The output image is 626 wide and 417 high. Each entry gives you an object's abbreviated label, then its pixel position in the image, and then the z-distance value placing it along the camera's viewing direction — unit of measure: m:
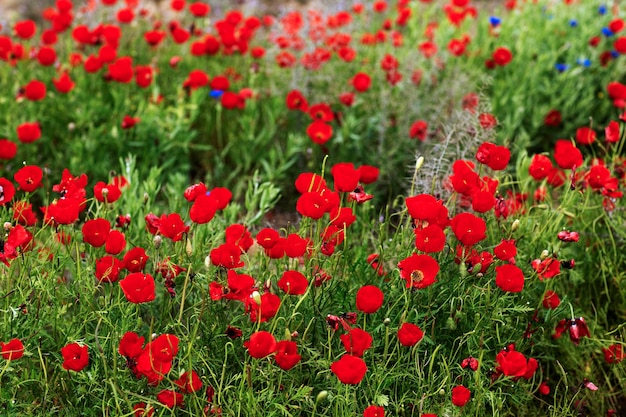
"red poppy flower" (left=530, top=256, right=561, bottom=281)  4.49
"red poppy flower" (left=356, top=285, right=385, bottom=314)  3.79
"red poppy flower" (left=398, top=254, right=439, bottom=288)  3.94
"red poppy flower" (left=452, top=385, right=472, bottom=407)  3.81
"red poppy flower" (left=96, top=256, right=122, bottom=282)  4.11
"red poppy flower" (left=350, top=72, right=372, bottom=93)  7.65
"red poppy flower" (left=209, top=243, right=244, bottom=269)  4.01
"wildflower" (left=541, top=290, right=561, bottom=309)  4.74
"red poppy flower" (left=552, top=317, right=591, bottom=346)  4.45
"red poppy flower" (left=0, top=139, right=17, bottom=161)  6.06
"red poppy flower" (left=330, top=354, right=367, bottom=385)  3.45
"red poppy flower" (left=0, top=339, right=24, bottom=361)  3.74
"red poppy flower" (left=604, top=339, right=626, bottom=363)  4.75
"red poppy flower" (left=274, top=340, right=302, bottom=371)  3.71
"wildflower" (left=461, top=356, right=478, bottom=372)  4.09
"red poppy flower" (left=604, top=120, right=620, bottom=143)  5.39
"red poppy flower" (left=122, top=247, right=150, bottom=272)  4.23
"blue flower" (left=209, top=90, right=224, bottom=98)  7.86
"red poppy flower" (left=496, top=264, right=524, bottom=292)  4.11
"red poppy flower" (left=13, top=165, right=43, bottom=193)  4.49
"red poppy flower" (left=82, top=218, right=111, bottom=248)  4.16
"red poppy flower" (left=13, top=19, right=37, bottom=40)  8.02
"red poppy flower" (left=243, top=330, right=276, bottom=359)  3.52
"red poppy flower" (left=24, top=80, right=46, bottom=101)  7.00
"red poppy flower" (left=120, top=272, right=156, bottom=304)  3.72
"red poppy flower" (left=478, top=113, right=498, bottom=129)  6.14
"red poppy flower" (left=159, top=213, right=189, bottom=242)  4.18
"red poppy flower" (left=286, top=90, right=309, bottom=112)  7.43
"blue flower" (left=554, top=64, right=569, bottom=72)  8.54
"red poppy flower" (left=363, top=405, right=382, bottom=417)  3.66
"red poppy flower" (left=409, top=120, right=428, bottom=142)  7.04
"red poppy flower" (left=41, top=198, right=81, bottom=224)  4.04
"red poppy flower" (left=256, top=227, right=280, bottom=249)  4.06
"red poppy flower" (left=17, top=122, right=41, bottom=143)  6.45
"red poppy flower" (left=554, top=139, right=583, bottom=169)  4.68
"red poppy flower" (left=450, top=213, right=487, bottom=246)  4.10
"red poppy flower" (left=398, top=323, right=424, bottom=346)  3.81
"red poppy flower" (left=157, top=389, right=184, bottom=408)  3.75
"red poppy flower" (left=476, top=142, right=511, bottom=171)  4.55
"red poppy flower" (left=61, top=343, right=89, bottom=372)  3.72
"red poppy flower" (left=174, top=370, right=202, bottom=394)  3.77
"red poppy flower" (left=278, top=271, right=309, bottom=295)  3.93
